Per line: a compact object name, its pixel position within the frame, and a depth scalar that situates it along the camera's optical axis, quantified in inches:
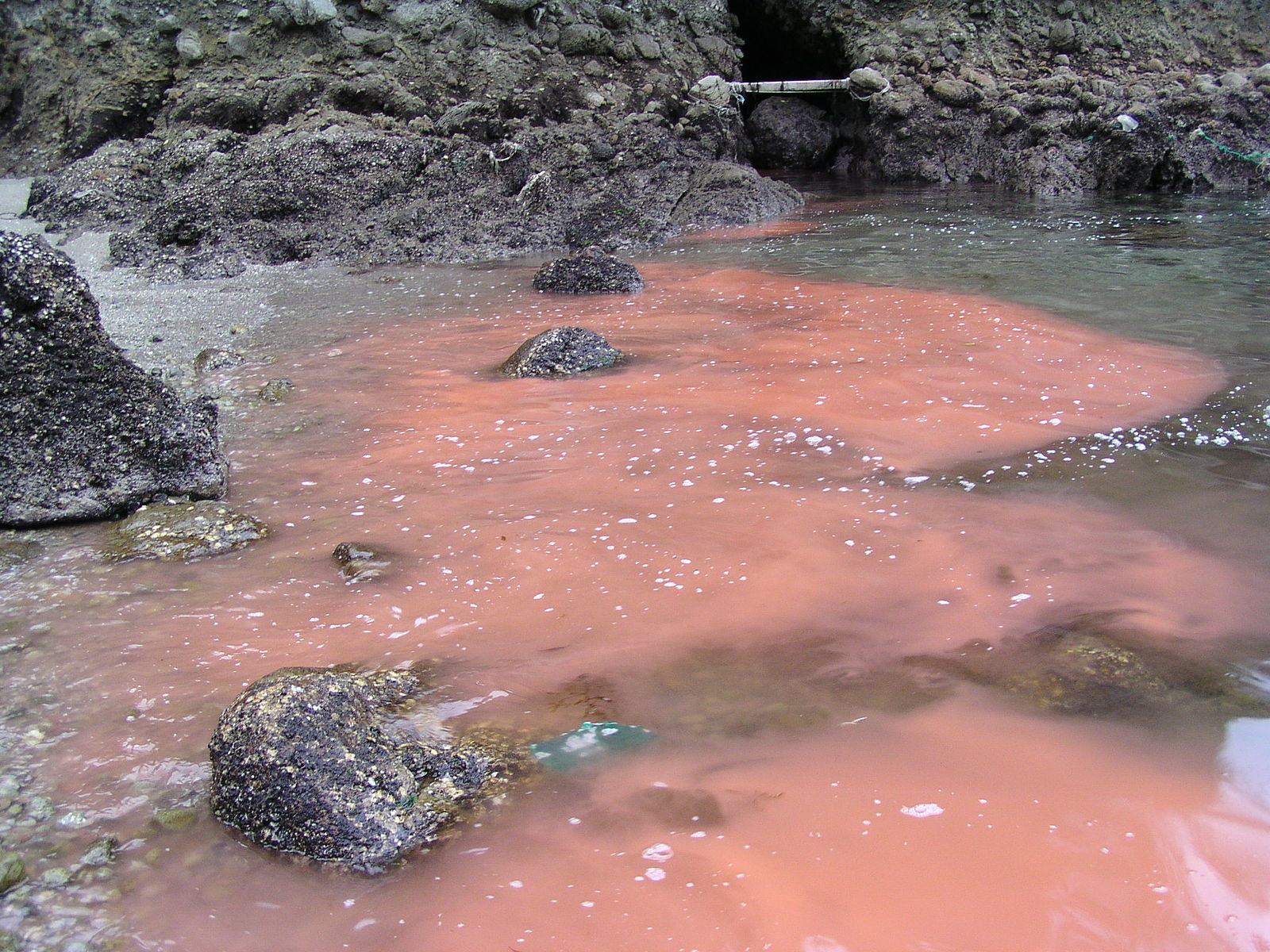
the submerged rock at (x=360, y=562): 135.6
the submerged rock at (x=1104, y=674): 102.4
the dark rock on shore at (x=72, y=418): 155.1
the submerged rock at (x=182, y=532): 143.2
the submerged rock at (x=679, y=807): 89.6
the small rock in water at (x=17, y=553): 141.4
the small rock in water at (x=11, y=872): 82.8
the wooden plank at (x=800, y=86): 573.9
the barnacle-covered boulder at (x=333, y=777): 87.4
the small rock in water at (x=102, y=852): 85.9
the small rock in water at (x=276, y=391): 216.2
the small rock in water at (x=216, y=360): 241.4
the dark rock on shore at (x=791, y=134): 627.8
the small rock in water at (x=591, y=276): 315.3
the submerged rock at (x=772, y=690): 104.0
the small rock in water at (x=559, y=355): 225.9
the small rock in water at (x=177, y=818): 90.7
